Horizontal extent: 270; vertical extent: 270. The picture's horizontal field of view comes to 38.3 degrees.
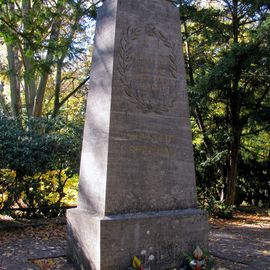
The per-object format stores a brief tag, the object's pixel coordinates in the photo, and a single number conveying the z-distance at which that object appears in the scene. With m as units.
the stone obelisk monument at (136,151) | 4.82
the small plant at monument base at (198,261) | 4.76
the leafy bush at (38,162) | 8.25
